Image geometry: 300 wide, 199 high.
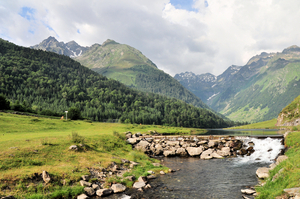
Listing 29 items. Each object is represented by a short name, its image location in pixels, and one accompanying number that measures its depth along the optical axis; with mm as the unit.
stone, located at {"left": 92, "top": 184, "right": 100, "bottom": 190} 20356
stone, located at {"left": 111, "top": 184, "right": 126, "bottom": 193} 20525
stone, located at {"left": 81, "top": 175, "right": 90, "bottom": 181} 21334
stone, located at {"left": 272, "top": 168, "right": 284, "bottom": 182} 18266
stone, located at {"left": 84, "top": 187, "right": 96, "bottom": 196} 19222
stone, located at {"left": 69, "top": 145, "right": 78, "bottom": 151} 29612
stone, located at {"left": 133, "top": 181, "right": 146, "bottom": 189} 22036
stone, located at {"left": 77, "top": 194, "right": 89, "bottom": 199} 18062
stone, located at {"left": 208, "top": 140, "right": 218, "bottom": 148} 50438
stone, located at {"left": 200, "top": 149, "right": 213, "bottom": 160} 41406
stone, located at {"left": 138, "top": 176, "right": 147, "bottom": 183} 23622
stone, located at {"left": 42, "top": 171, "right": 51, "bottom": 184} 18736
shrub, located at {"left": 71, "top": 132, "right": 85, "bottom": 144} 33912
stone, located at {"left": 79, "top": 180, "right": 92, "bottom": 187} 20203
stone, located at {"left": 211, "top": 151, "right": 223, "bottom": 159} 41772
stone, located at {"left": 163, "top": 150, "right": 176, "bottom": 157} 45203
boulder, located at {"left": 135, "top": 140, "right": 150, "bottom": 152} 48638
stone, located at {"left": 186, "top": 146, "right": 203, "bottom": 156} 44631
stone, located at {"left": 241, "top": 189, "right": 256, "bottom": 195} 19450
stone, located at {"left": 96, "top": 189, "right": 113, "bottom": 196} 19297
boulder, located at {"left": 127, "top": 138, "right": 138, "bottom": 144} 51656
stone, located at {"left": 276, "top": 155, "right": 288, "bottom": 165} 24625
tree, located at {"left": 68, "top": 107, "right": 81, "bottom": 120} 102188
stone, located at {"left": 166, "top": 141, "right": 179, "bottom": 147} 52716
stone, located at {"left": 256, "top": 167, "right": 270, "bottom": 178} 24598
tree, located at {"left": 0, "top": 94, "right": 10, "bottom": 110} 83500
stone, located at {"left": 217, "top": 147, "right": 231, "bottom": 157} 43853
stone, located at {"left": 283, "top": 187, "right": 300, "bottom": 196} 12406
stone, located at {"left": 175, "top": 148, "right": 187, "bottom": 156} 45488
